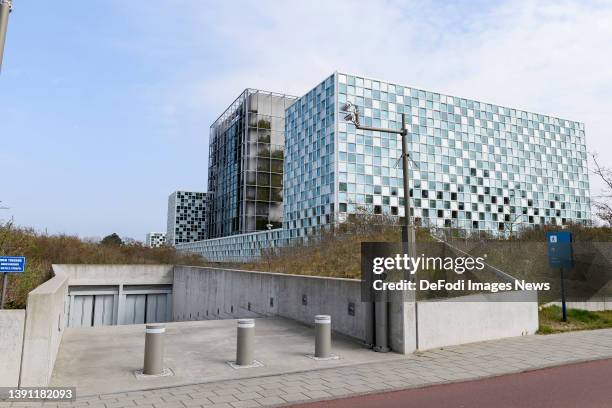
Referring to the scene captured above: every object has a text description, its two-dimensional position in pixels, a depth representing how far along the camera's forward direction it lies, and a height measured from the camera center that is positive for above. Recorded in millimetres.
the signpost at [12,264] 7477 -33
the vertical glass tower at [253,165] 65375 +15095
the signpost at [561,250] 14141 +587
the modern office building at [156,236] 170925 +10762
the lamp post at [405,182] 9930 +1876
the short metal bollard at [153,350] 7945 -1540
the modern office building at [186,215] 129125 +14273
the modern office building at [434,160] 48406 +13064
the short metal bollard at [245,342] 8648 -1514
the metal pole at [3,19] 5672 +3079
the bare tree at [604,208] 20906 +2892
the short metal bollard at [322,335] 9250 -1438
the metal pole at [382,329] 9906 -1381
